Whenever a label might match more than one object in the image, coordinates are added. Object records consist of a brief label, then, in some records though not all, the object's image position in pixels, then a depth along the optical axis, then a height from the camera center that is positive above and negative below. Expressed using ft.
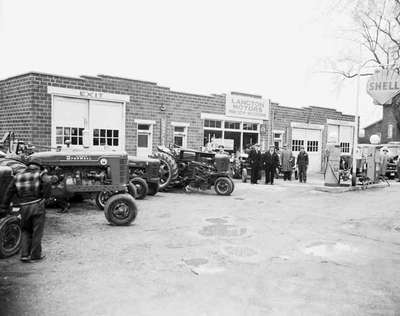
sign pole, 56.85 -0.44
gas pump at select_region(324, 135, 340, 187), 56.39 -2.08
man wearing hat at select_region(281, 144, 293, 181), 67.00 -2.09
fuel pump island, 56.54 -2.22
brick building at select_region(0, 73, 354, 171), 51.44 +4.12
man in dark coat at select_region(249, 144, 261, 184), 59.61 -1.87
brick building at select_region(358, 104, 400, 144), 164.48 +8.86
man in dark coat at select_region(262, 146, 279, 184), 60.75 -1.96
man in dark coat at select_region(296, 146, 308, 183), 65.36 -2.29
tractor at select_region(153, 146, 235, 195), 46.47 -2.43
